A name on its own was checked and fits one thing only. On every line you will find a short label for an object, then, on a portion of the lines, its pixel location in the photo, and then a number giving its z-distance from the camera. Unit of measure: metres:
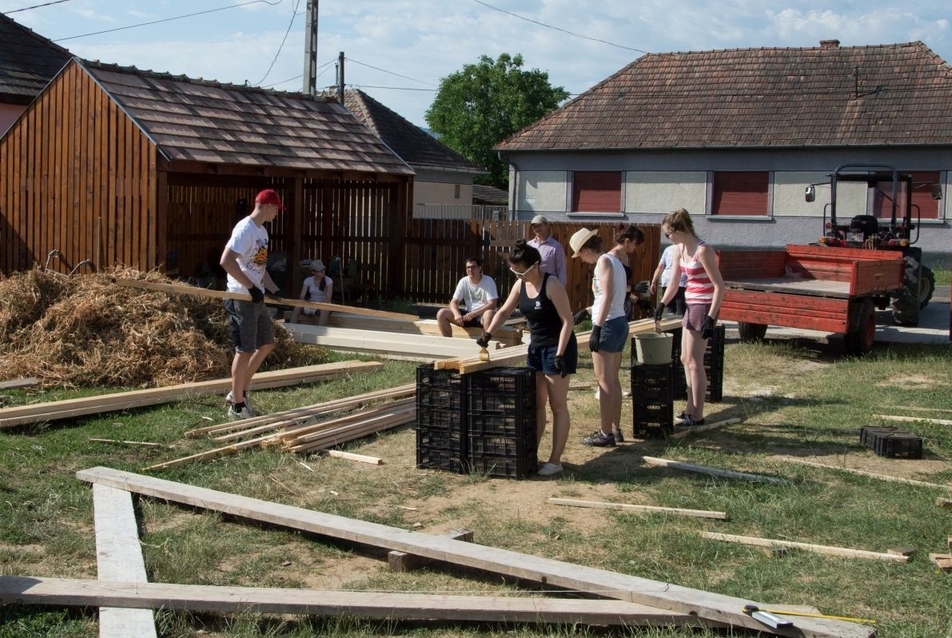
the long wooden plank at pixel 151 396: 8.44
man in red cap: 8.77
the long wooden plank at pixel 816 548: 5.65
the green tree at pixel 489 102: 74.00
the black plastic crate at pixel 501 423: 7.35
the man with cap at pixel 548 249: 12.05
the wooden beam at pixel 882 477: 7.29
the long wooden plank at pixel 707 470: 7.32
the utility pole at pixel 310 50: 24.47
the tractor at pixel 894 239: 16.70
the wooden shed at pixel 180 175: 15.04
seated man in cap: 15.65
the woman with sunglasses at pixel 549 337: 7.44
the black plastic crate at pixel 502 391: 7.32
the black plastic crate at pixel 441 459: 7.55
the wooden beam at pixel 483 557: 4.50
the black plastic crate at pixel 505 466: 7.41
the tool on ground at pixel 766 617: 4.30
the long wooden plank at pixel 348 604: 4.62
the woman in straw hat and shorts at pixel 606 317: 8.02
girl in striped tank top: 8.59
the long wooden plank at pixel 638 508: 6.42
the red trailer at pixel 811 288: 13.02
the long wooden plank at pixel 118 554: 4.41
